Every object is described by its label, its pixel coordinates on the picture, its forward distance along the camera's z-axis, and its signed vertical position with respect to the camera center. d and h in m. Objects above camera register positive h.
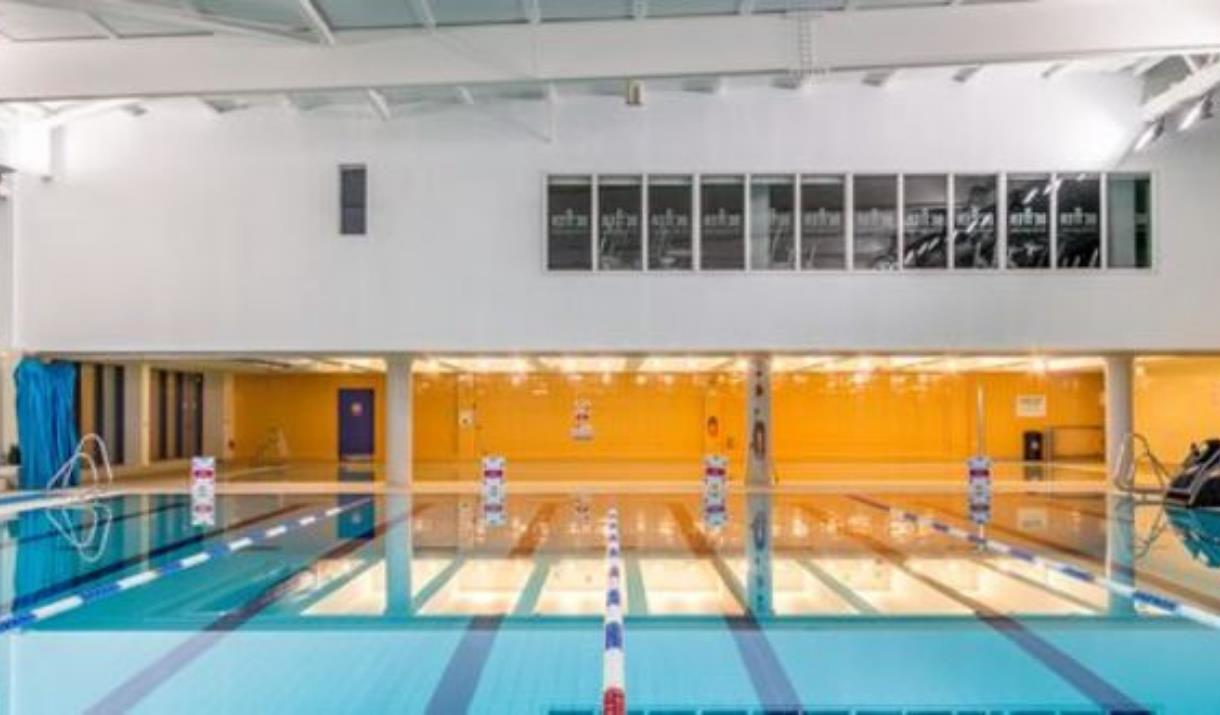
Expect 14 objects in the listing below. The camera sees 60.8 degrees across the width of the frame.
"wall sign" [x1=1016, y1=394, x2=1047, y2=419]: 26.20 -0.51
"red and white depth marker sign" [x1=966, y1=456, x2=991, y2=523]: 14.83 -1.40
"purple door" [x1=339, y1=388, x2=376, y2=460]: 26.08 -0.96
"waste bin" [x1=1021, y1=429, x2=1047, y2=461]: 25.62 -1.47
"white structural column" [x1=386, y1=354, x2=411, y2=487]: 17.30 -0.59
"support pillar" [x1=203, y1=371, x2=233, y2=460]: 25.27 -0.73
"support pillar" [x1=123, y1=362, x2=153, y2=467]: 21.06 -0.57
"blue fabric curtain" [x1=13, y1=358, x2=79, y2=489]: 16.73 -0.61
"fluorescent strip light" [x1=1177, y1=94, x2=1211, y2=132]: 14.61 +3.98
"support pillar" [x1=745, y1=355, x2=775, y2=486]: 17.83 -0.64
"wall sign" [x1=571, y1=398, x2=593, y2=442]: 25.03 -0.83
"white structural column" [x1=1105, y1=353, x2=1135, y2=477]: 17.50 -0.22
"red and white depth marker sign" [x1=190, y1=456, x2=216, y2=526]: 14.80 -1.40
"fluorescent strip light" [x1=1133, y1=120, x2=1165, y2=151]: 15.91 +3.90
